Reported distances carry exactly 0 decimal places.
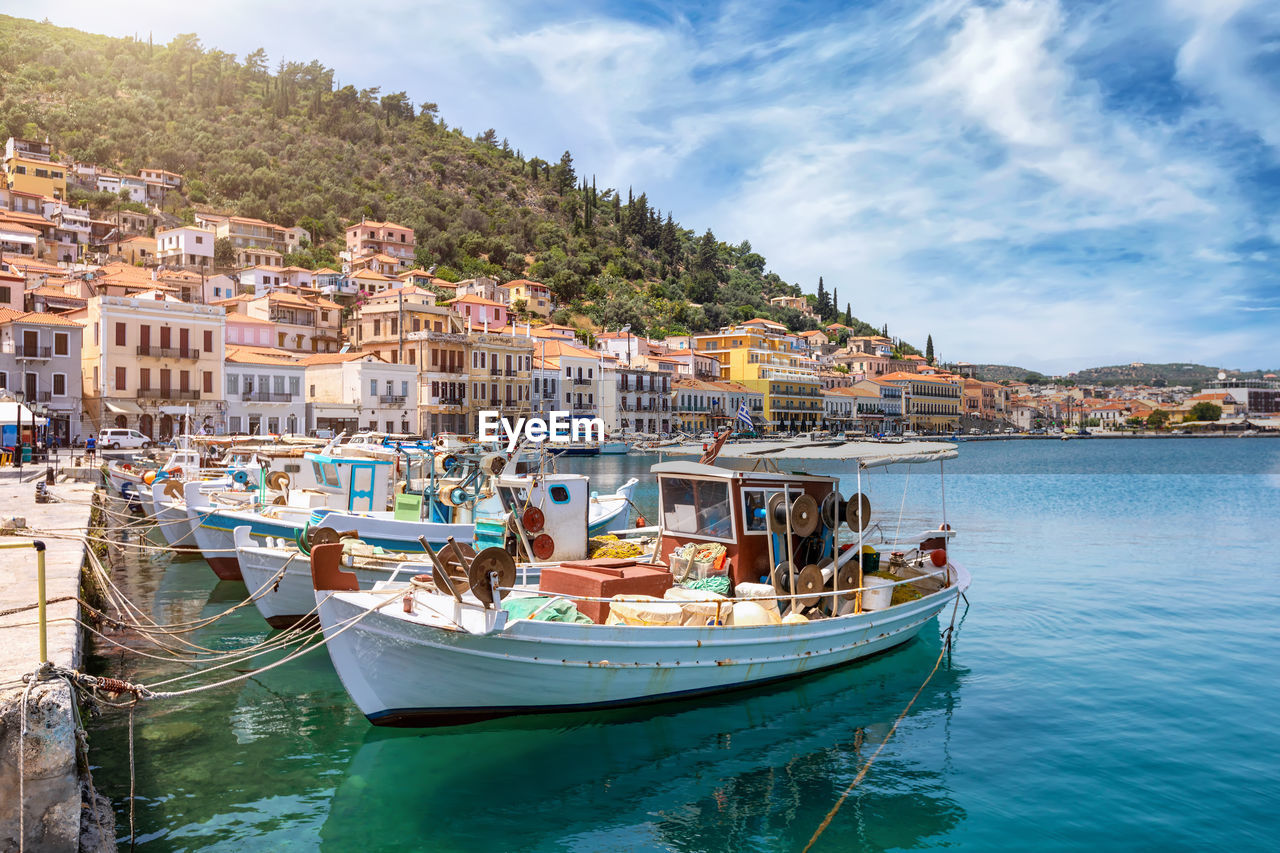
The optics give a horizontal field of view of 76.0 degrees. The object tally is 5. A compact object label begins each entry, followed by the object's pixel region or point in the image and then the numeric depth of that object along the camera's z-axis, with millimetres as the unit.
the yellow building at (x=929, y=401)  130500
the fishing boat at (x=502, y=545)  13070
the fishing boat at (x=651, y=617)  8922
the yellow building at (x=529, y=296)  97938
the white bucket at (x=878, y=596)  12656
